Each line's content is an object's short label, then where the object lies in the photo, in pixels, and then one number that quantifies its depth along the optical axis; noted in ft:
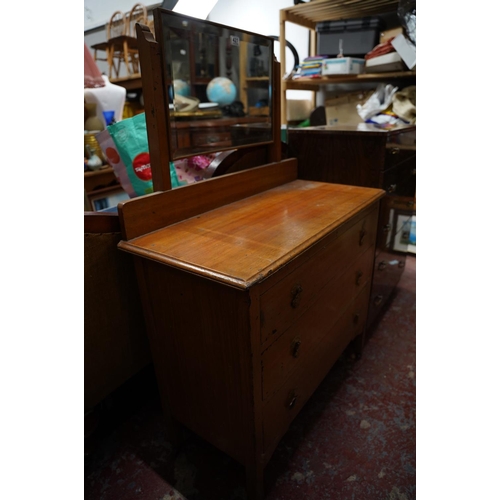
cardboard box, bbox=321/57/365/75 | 8.39
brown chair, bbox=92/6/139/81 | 11.75
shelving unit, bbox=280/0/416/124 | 8.06
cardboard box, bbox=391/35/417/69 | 7.58
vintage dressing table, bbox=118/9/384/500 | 3.10
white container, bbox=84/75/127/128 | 7.70
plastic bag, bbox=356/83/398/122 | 8.55
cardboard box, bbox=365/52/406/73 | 7.81
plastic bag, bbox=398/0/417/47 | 7.16
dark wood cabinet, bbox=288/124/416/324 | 5.43
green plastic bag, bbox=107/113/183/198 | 4.47
